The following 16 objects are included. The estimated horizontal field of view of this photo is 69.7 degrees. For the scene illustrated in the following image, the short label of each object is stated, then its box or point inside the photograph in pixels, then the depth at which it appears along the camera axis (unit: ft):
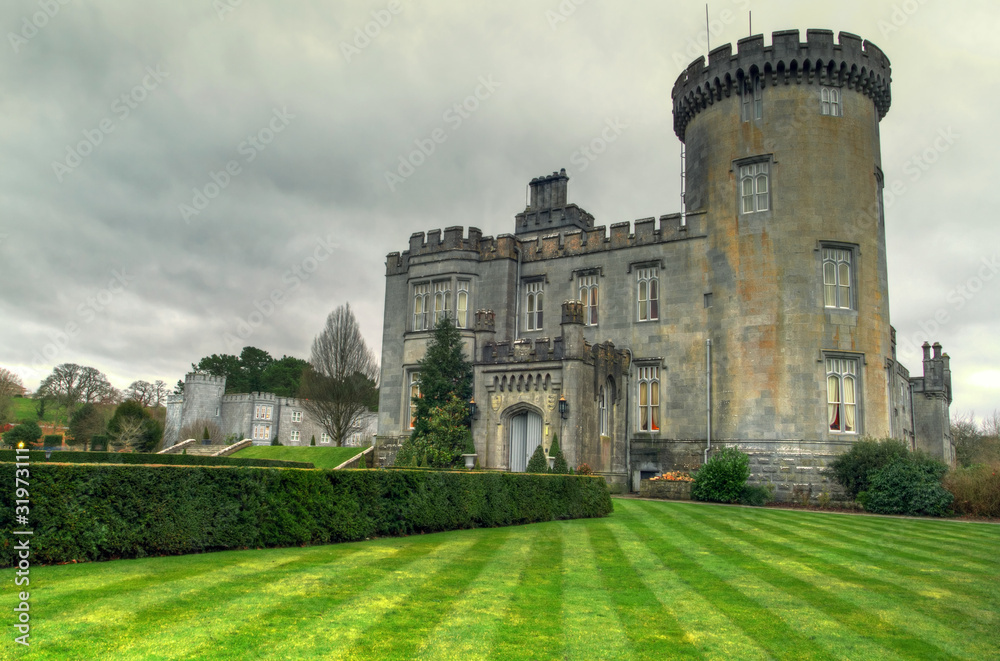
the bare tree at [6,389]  210.53
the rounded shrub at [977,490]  65.05
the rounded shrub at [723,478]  78.84
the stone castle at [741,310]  85.81
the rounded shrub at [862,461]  77.56
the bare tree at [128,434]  162.30
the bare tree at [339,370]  148.36
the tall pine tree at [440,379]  94.53
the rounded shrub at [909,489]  68.23
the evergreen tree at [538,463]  78.07
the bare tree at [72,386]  249.75
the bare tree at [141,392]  289.94
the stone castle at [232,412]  220.84
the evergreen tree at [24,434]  154.61
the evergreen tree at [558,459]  77.36
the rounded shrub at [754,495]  78.48
